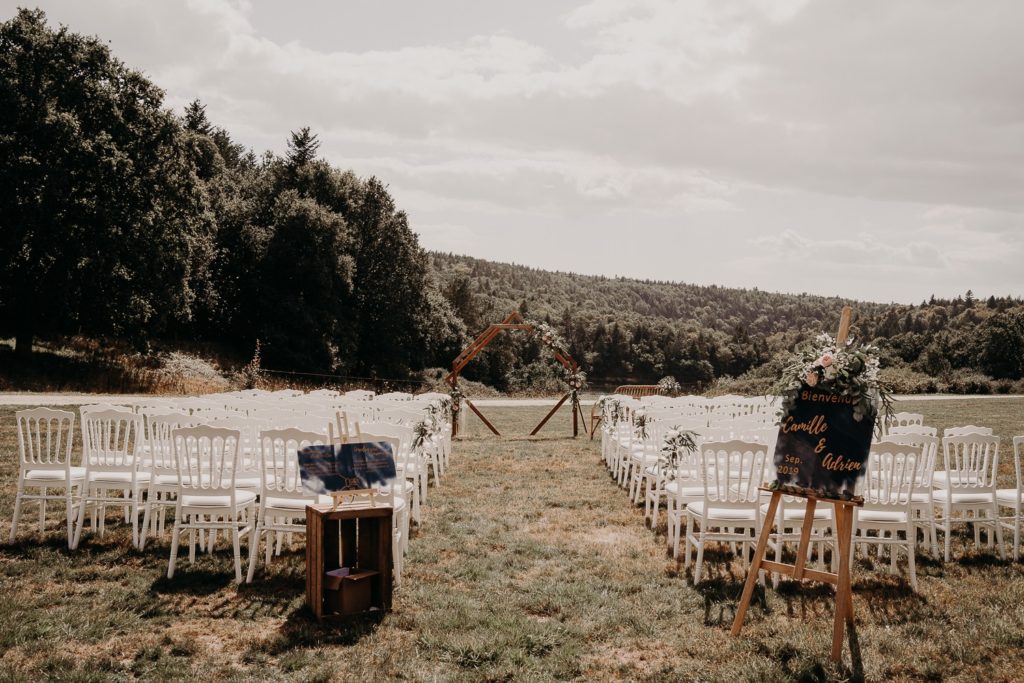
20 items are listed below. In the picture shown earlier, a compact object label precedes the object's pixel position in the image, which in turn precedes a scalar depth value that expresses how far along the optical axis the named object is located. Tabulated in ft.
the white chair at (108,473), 22.65
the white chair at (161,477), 22.24
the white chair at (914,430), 26.68
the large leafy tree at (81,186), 78.12
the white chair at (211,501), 20.07
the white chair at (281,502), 19.92
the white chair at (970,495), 23.20
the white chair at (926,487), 23.31
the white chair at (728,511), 20.44
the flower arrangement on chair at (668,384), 71.22
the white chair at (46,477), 22.53
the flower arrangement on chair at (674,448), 25.88
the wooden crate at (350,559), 17.74
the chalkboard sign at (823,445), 16.72
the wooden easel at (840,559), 16.61
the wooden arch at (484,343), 59.21
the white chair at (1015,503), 23.77
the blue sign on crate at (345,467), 18.31
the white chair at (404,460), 22.33
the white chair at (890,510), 20.52
